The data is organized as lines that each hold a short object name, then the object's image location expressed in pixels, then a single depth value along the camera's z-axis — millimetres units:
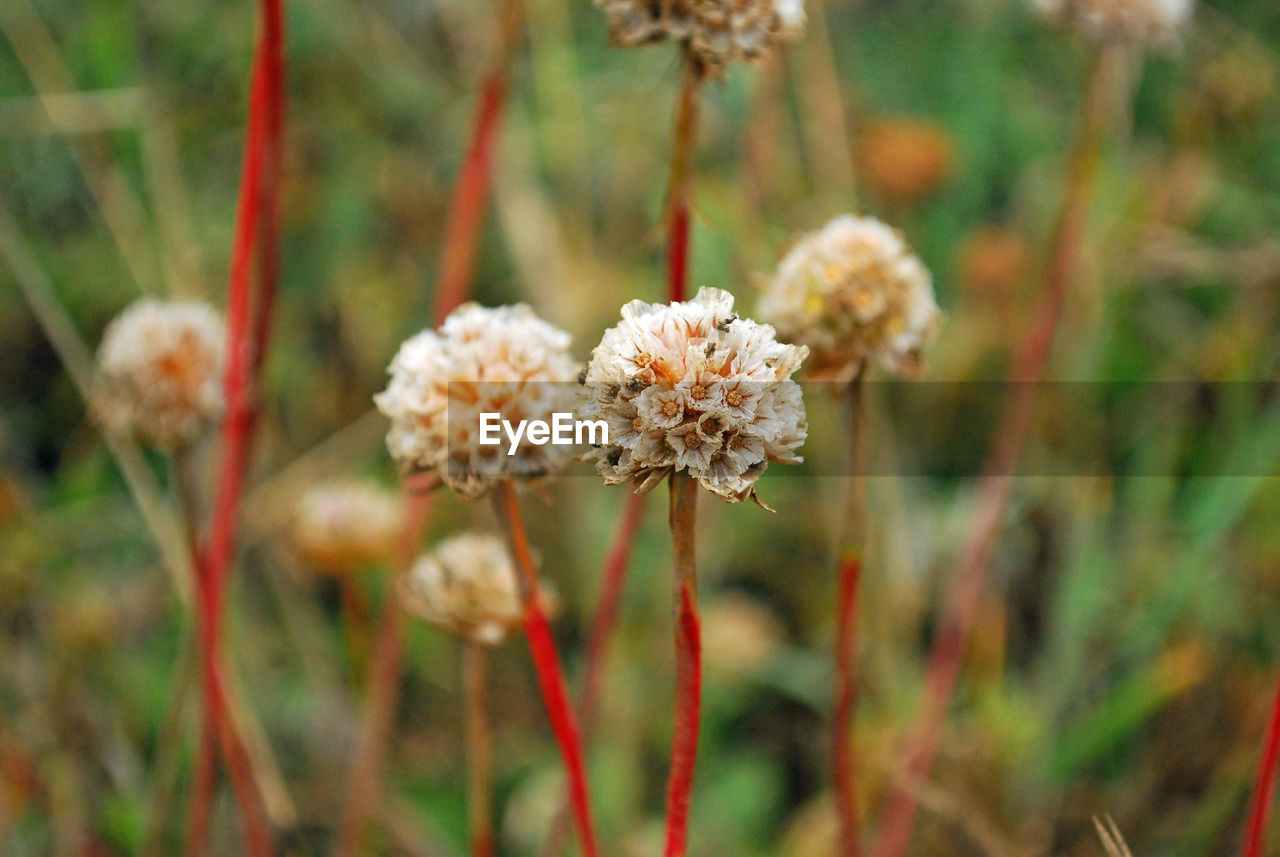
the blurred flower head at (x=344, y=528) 307
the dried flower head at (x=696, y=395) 212
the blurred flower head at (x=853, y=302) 248
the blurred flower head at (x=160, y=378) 271
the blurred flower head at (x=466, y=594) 257
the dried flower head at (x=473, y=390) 229
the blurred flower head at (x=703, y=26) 240
